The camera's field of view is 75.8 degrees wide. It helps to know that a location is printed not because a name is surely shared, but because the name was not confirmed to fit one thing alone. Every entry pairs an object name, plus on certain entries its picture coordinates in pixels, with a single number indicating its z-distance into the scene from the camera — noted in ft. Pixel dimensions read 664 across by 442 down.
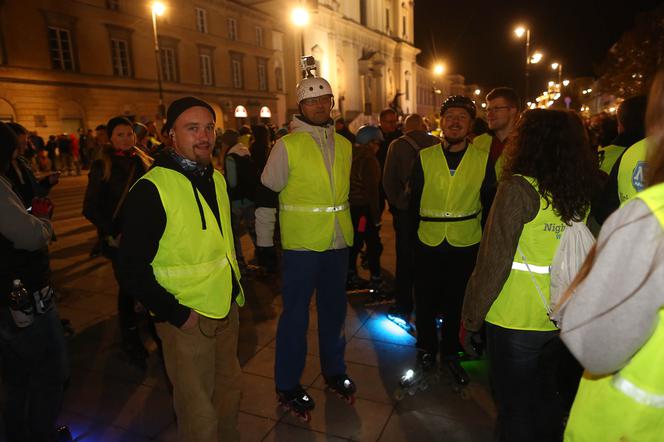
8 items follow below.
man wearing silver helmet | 10.39
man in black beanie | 6.95
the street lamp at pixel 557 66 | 114.44
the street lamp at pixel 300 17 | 46.39
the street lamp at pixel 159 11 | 74.56
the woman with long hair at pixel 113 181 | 13.10
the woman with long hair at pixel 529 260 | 7.20
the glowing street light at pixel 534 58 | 75.05
